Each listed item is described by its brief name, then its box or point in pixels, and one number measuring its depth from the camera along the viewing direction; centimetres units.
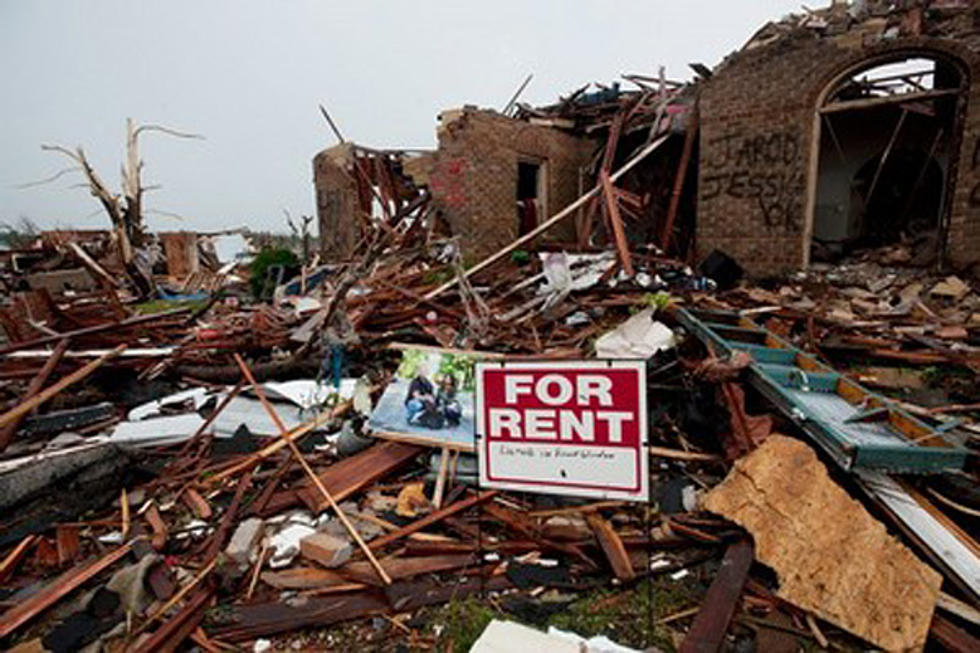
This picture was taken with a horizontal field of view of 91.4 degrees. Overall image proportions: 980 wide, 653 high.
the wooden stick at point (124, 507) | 299
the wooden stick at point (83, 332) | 446
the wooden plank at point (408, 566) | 254
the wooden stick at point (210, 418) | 381
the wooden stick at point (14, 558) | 267
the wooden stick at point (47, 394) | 308
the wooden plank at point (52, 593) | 230
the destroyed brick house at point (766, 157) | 750
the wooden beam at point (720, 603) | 202
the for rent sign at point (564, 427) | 206
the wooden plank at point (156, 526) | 280
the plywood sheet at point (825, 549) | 208
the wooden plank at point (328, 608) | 226
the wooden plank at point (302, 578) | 253
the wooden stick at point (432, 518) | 277
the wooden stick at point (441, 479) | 309
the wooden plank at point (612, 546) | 246
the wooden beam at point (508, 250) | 640
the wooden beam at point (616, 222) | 654
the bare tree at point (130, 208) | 1122
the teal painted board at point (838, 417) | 258
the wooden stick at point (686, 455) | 337
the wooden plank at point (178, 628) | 211
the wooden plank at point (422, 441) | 340
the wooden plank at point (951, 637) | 195
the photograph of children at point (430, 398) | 365
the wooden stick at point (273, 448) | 348
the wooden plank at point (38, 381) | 357
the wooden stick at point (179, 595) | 229
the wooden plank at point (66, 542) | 280
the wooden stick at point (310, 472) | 254
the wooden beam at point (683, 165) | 975
